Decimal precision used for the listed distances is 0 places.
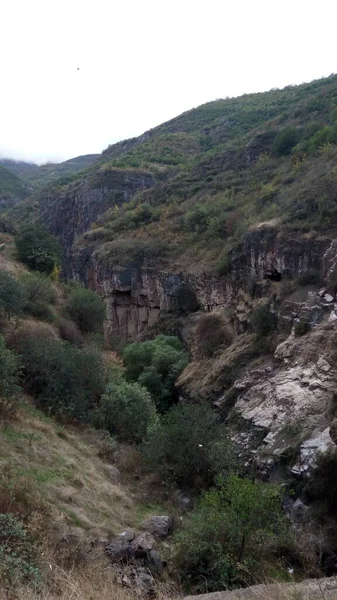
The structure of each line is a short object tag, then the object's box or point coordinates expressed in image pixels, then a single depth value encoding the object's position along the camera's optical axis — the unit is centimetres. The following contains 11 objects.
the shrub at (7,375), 1184
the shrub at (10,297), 1761
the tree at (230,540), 725
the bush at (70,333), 2066
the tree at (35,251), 2680
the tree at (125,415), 1441
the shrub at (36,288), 2123
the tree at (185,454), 1184
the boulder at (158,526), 916
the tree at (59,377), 1400
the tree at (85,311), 2330
